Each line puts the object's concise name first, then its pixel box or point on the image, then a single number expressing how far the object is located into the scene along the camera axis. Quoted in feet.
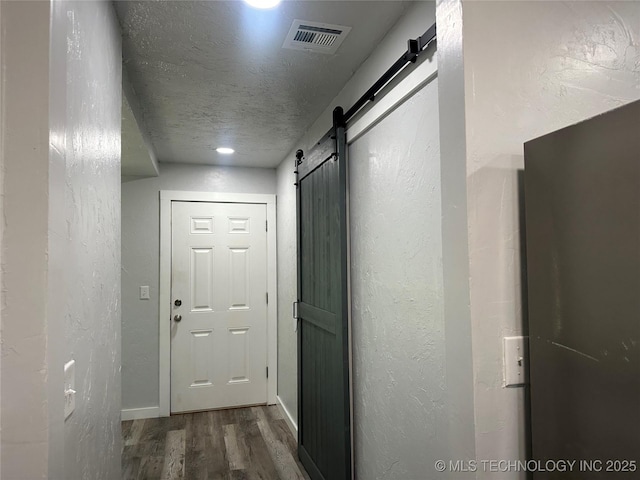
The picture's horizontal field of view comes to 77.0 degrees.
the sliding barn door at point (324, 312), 6.64
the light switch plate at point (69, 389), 2.79
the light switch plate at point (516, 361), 3.00
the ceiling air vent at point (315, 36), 5.04
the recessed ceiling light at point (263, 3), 4.44
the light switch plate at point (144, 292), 11.75
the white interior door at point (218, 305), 12.04
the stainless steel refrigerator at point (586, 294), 2.29
